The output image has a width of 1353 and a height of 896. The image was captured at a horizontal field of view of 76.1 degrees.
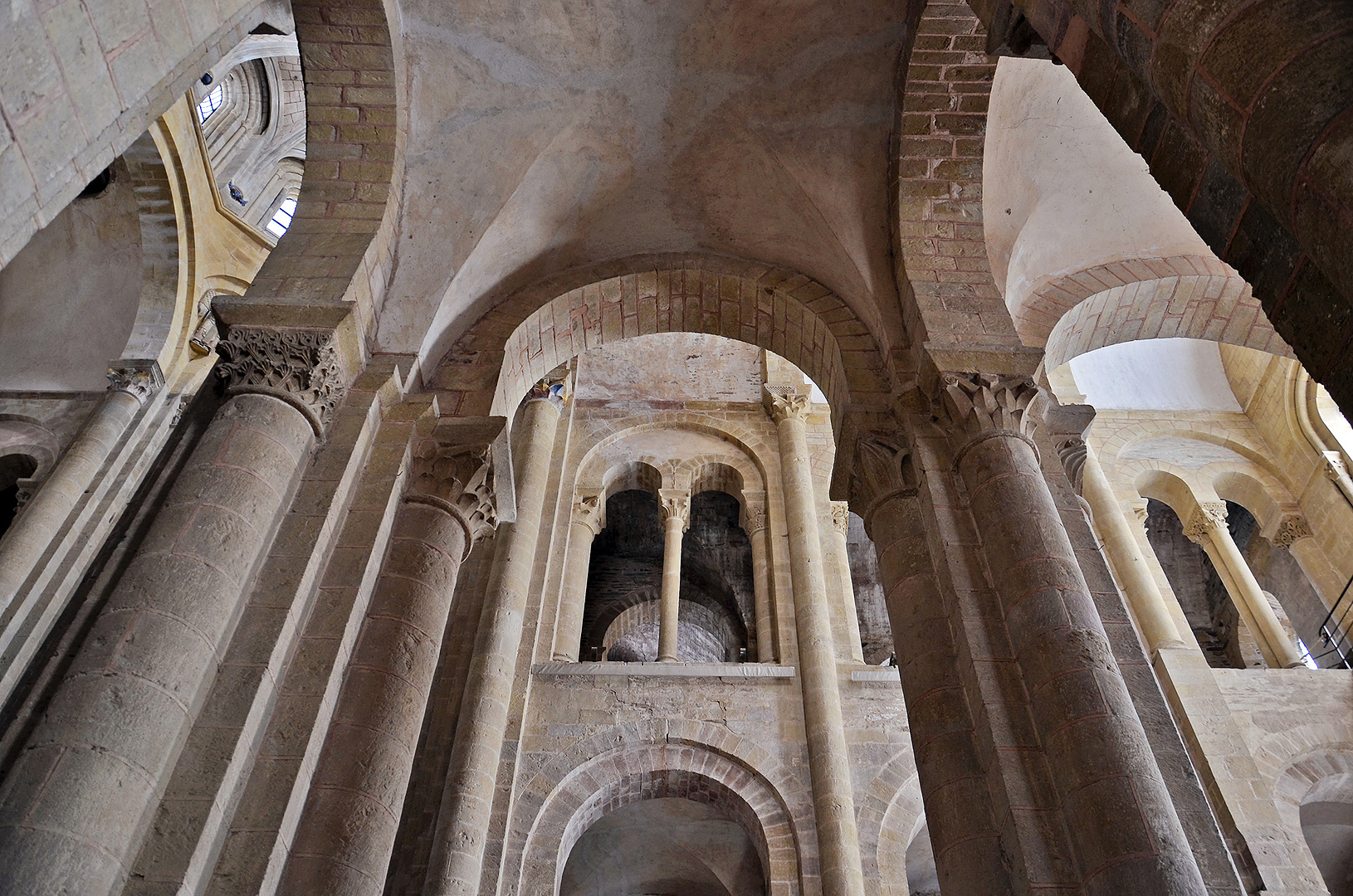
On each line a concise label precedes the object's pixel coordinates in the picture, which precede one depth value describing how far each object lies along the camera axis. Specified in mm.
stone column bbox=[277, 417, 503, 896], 3289
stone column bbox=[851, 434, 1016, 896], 3504
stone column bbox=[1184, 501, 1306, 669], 10477
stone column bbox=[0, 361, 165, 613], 7039
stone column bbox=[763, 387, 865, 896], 7918
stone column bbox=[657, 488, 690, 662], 10336
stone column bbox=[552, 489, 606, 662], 10172
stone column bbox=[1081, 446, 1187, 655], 9508
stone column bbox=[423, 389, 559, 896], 7090
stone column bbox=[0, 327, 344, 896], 2537
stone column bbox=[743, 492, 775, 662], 10352
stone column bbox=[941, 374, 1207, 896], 2979
